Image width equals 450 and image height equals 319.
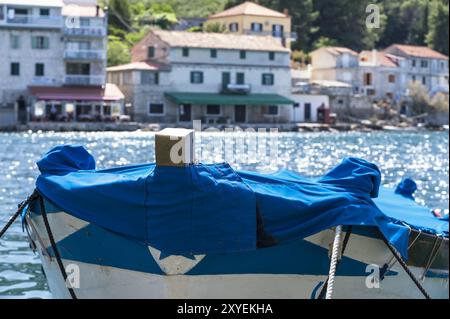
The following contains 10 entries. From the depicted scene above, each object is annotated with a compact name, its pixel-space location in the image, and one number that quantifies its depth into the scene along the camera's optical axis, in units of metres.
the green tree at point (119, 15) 74.44
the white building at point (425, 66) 77.06
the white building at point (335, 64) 71.00
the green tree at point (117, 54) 65.00
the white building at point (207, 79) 59.09
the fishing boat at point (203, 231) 8.05
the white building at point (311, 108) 64.56
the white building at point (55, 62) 54.06
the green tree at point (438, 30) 85.75
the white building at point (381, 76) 73.31
